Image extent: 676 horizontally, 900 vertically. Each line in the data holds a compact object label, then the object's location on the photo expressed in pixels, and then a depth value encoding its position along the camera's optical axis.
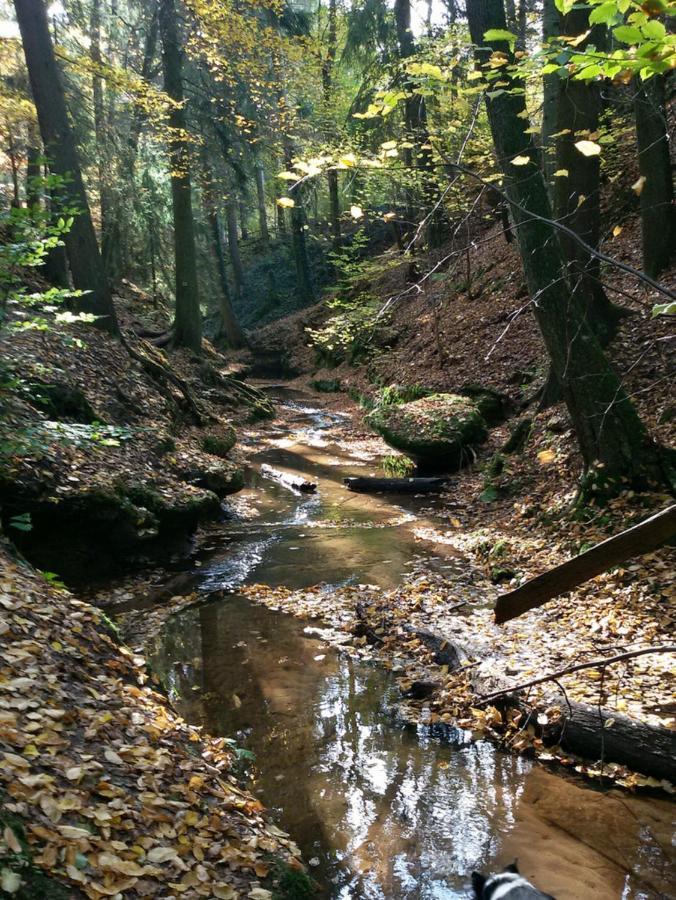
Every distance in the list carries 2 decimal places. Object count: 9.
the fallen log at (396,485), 11.54
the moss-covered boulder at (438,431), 11.95
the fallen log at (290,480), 12.09
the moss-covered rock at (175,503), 8.22
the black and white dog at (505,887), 2.58
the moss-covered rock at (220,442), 12.46
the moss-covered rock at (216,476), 9.91
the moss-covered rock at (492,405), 12.75
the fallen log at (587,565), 2.29
